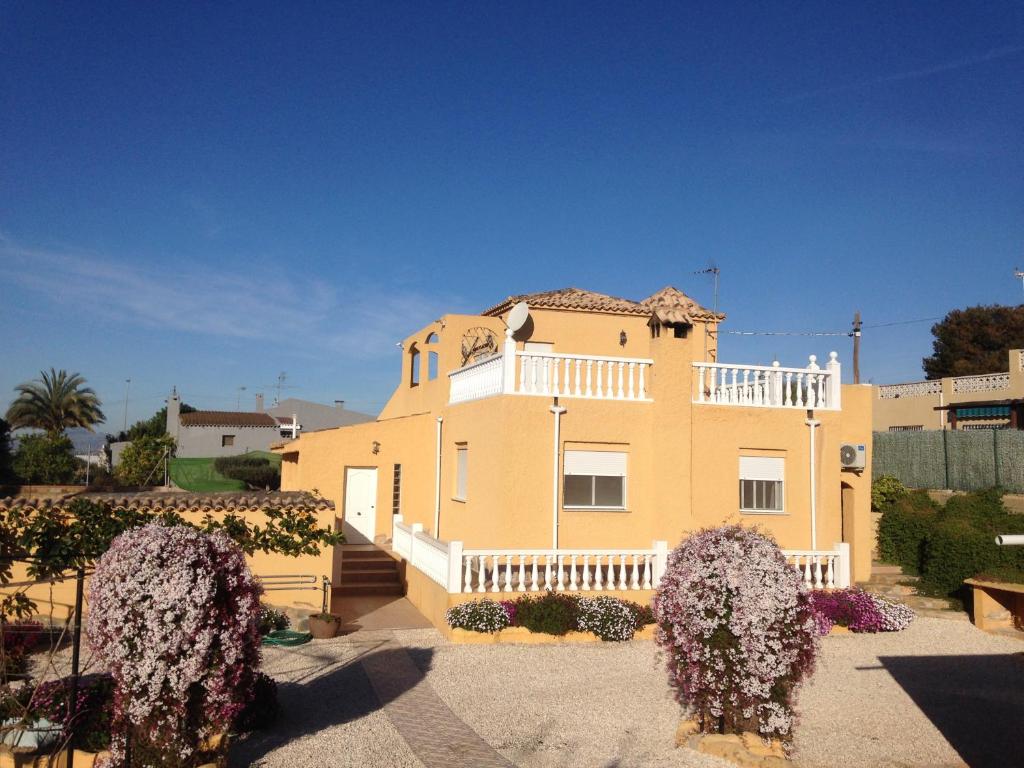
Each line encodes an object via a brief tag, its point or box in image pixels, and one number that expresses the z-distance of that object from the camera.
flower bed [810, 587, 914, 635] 13.86
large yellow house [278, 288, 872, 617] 14.67
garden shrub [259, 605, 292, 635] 12.41
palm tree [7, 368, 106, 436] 57.28
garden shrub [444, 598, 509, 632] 12.49
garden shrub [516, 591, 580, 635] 12.60
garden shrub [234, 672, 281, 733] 8.16
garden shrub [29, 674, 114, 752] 6.95
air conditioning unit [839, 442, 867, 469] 16.77
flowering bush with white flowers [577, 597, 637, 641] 12.70
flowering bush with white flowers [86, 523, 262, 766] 6.33
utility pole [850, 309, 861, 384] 36.72
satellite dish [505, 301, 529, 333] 18.53
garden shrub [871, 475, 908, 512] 21.59
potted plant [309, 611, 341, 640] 12.66
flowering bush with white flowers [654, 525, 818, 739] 7.19
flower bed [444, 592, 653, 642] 12.52
